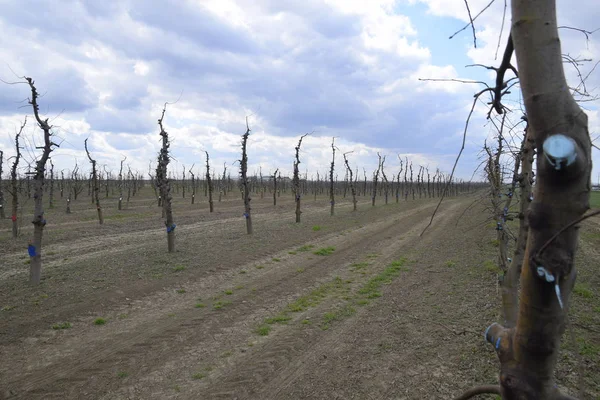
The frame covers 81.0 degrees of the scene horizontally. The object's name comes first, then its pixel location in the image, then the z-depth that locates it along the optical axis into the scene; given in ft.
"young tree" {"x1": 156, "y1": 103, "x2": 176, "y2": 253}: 44.83
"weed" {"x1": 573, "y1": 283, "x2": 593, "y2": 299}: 25.98
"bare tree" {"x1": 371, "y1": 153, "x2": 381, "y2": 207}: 131.13
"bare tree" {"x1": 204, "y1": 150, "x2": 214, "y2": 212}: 106.63
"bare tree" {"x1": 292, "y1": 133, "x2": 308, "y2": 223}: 77.82
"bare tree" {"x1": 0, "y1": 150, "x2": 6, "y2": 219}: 82.20
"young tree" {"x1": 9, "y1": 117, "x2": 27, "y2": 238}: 59.21
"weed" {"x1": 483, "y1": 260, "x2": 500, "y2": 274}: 33.58
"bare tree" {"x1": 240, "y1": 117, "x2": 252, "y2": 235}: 61.67
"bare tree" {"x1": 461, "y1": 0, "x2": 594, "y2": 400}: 3.36
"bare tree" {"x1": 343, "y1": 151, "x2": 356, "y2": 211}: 120.65
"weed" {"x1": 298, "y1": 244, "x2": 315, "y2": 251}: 48.10
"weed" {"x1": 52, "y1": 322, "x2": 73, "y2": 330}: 22.46
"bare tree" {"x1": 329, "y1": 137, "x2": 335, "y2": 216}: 108.47
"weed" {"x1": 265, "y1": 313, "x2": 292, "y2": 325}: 23.27
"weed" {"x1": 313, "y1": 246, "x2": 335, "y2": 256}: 45.34
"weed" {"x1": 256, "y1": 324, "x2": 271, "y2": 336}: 21.49
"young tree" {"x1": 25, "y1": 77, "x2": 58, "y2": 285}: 30.68
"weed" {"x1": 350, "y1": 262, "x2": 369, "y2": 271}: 38.17
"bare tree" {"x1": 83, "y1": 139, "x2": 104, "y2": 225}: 75.12
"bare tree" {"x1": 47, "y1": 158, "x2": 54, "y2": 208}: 115.14
